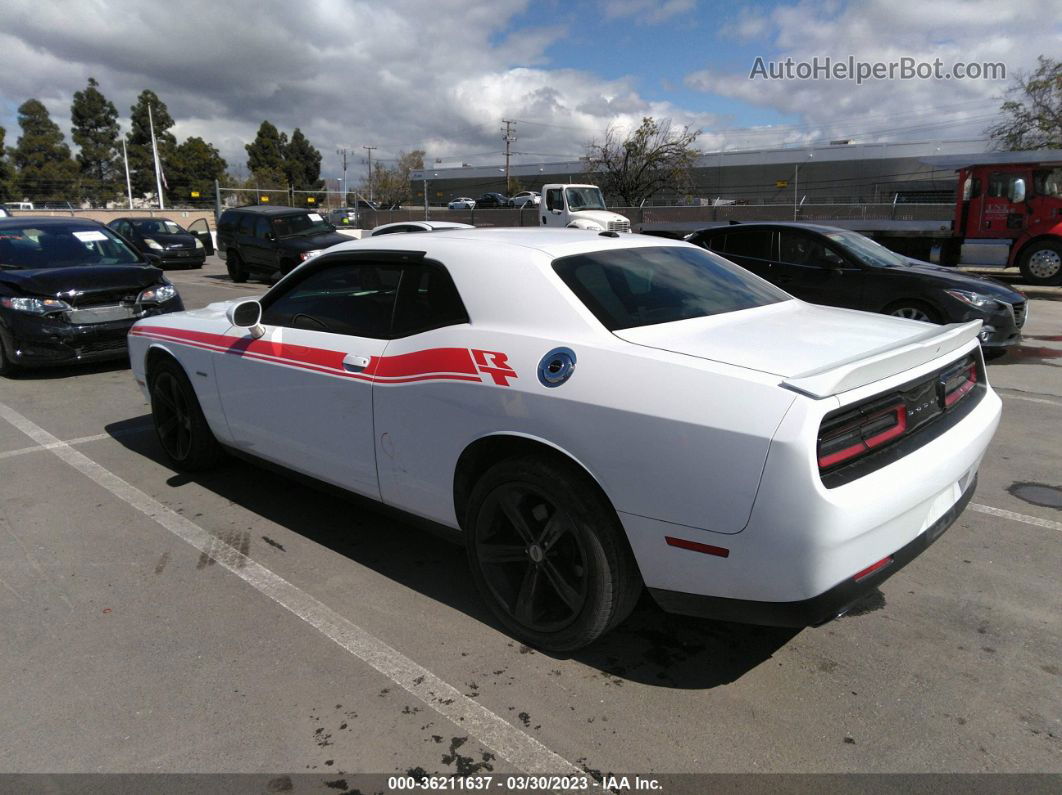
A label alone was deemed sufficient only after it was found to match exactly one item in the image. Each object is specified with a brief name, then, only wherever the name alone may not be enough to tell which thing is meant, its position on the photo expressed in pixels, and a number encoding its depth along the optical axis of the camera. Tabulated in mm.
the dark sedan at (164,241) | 21938
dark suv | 16438
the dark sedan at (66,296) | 7965
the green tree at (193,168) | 75500
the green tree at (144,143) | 75169
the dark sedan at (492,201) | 54738
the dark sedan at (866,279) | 7801
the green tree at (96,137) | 74625
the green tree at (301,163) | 89000
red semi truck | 14703
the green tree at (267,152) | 87312
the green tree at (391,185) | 79438
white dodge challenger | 2330
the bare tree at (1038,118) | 31141
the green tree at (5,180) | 63531
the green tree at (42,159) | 68688
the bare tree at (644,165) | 38219
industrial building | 52781
